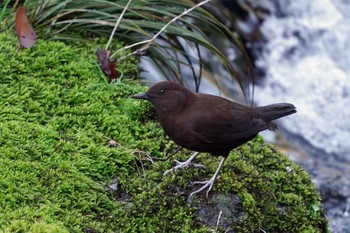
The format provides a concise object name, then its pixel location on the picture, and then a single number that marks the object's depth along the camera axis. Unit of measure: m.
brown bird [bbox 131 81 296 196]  6.61
